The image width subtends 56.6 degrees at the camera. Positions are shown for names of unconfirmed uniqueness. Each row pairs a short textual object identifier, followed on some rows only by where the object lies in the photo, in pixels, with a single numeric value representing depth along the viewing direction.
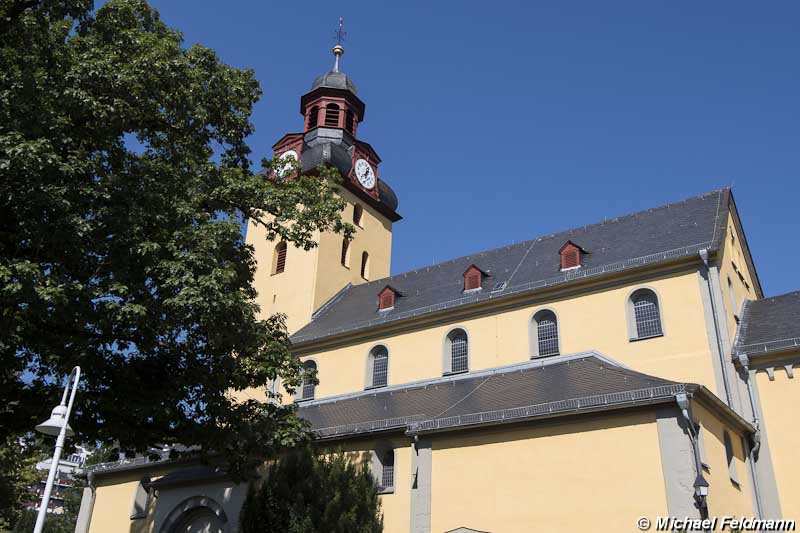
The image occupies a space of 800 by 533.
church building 14.57
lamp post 9.31
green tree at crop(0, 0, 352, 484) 11.95
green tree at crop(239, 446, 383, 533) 14.98
